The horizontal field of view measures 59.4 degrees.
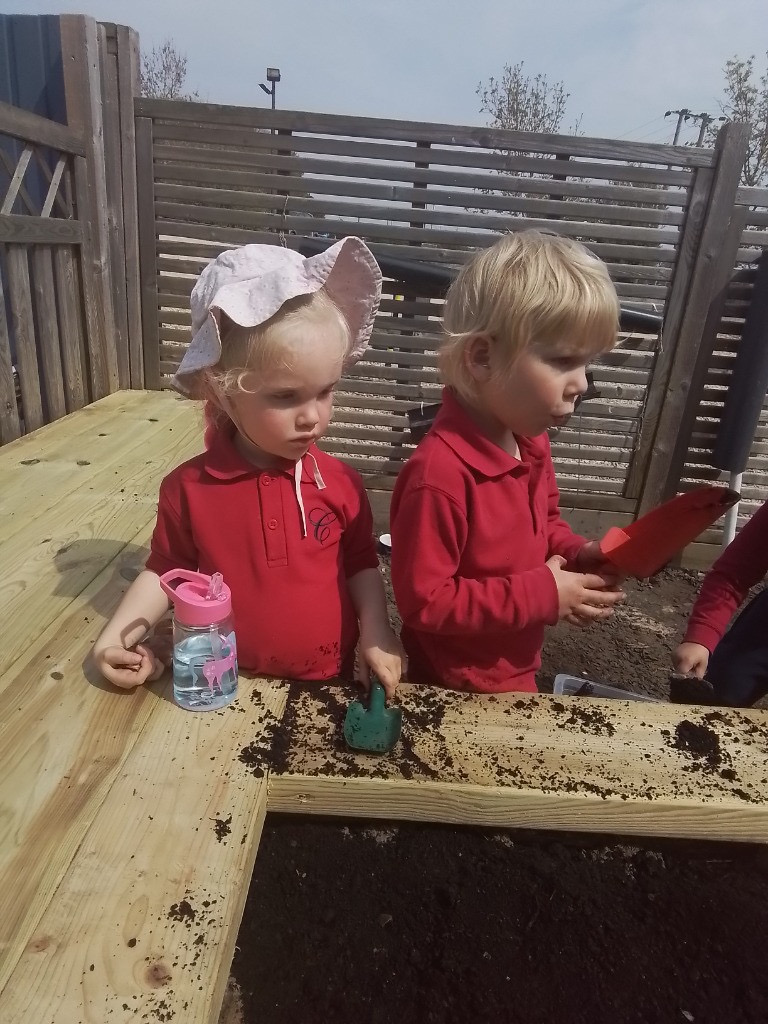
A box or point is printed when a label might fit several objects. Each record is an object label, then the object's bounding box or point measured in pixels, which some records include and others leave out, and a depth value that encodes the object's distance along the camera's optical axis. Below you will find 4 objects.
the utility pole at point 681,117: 20.39
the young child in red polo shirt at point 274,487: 1.32
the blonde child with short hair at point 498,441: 1.39
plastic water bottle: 1.27
